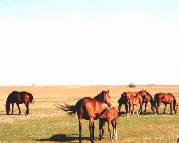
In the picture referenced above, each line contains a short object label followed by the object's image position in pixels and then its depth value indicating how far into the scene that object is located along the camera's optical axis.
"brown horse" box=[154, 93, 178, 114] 39.66
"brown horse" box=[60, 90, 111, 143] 21.34
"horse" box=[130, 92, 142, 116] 38.59
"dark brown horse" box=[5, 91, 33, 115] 40.72
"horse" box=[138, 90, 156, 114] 40.38
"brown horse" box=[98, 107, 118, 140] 22.14
